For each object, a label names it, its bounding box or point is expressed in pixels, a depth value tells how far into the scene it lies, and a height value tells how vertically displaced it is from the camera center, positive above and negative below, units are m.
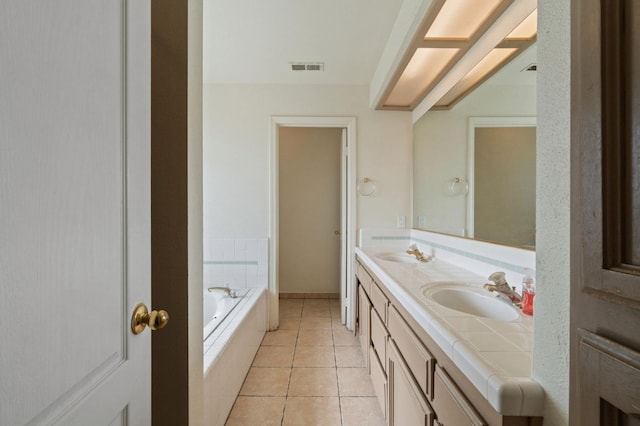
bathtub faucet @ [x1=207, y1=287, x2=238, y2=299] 2.65 -0.75
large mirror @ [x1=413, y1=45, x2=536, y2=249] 1.31 +0.30
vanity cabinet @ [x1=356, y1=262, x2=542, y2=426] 0.69 -0.56
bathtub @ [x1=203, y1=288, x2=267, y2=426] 1.45 -0.86
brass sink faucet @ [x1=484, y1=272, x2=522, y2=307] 1.12 -0.32
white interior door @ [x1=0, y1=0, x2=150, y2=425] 0.41 +0.00
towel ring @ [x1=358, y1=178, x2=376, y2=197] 2.89 +0.25
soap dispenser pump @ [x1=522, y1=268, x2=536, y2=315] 1.03 -0.31
